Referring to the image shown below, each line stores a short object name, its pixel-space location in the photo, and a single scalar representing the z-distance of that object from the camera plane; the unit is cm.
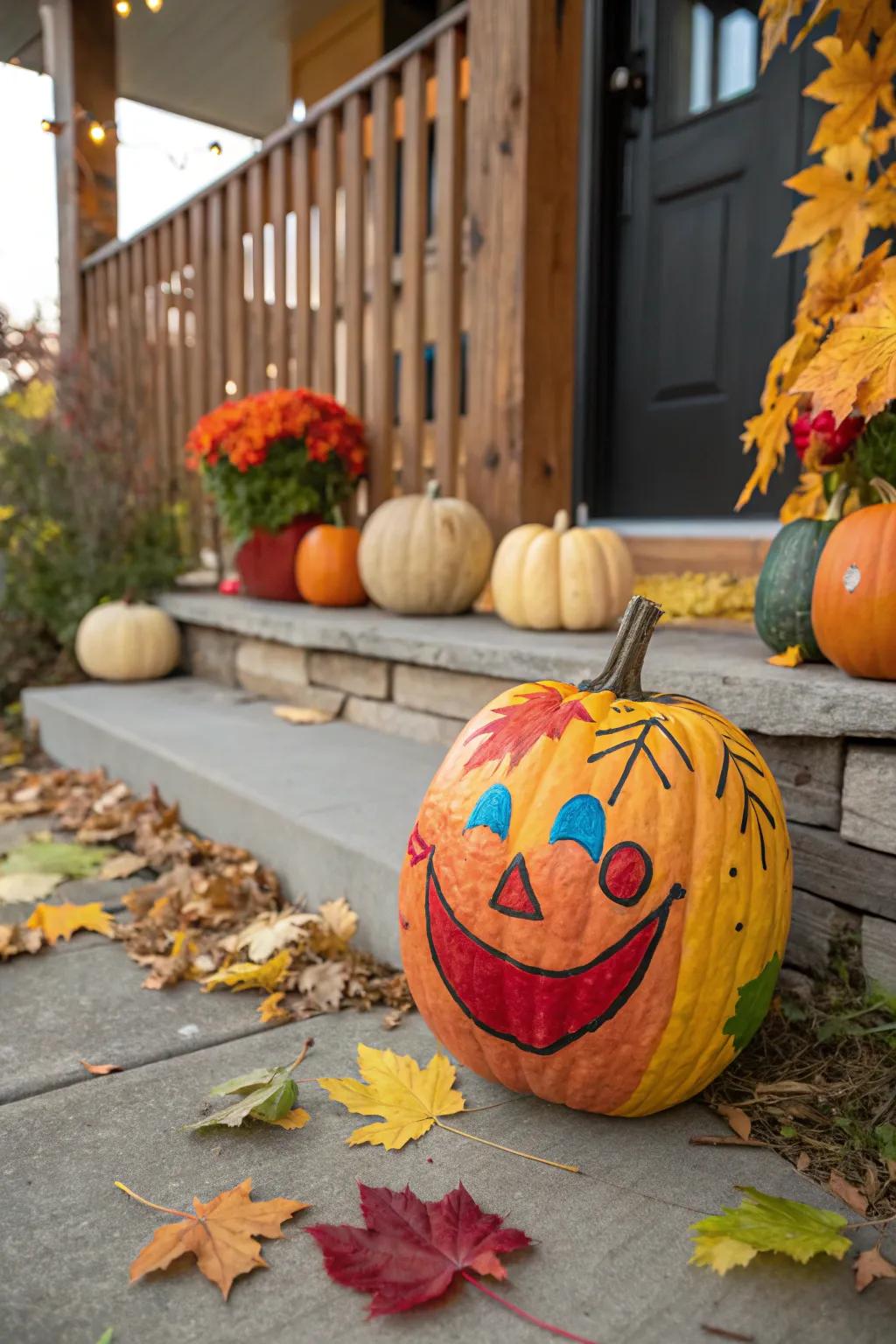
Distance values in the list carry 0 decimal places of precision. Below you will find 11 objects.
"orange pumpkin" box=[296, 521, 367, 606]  342
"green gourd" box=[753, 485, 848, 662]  172
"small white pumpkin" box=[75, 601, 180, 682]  384
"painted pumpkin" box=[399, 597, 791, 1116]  111
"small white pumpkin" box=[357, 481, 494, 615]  291
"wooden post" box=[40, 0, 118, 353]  548
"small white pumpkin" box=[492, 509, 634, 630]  252
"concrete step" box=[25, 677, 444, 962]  183
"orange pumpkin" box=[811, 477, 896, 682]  143
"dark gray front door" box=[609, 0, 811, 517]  329
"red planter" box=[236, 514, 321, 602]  360
